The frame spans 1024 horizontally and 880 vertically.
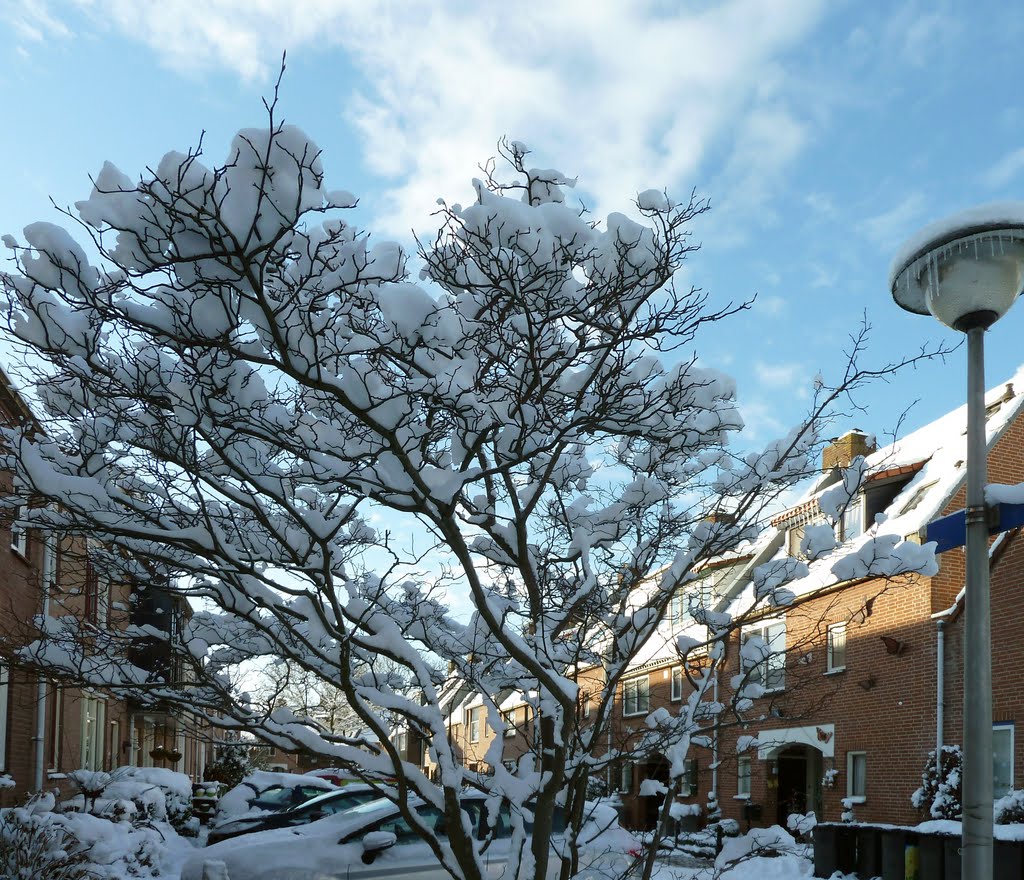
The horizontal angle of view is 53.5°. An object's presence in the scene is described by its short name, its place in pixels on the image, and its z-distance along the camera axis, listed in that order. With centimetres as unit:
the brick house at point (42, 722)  1396
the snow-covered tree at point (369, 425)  373
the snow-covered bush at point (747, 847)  546
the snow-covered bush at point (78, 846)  789
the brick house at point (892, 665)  1669
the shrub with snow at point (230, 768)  2830
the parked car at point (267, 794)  1559
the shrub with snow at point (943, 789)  1563
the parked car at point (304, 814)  1130
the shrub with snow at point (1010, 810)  1386
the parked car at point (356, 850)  802
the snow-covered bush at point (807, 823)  797
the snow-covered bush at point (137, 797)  1328
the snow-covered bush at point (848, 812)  1902
